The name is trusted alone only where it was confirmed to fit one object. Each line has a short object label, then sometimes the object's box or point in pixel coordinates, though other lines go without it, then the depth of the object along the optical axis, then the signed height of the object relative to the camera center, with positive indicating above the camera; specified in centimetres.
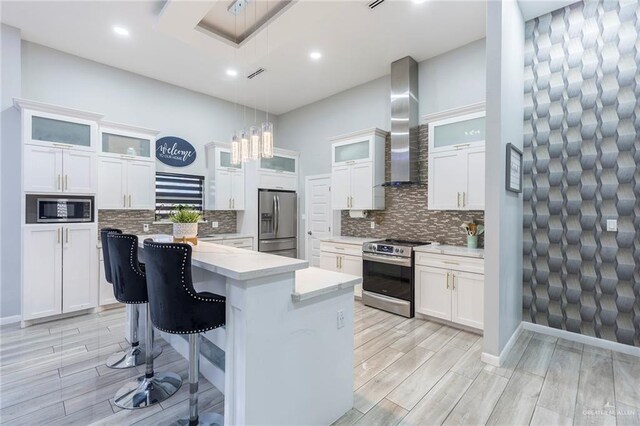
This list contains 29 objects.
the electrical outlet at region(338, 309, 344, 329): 199 -71
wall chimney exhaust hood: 434 +135
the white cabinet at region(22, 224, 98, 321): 354 -73
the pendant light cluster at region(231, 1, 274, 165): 282 +67
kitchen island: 156 -75
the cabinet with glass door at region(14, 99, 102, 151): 352 +108
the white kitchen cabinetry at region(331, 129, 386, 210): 471 +69
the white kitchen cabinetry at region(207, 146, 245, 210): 541 +57
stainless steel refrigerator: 591 -21
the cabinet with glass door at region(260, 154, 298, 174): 601 +101
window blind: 507 +36
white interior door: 592 -1
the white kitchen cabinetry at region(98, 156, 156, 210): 422 +41
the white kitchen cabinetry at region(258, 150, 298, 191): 597 +84
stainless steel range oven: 387 -87
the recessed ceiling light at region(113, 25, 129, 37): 368 +228
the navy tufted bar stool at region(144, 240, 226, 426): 167 -49
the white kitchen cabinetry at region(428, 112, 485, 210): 360 +64
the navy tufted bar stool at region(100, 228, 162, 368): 260 -132
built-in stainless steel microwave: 358 +4
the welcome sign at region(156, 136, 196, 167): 508 +107
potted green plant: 265 -10
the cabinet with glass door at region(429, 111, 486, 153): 361 +103
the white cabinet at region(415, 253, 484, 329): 333 -90
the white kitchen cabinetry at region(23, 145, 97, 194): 353 +51
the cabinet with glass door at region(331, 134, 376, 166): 472 +104
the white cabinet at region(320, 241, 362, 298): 456 -73
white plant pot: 266 -16
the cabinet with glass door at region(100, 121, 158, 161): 426 +106
